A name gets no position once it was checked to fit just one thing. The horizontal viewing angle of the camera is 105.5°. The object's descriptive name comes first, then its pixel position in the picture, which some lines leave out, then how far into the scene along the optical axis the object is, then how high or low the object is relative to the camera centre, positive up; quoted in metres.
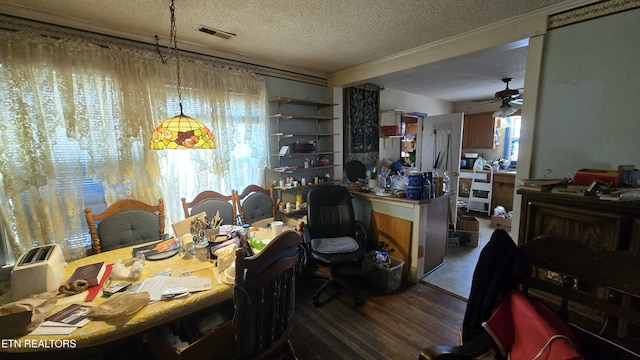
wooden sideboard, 1.36 -0.43
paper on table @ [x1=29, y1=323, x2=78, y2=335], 0.97 -0.72
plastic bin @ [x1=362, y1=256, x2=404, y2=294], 2.40 -1.24
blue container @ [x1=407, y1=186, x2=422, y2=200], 2.51 -0.43
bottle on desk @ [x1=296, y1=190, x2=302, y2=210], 3.05 -0.64
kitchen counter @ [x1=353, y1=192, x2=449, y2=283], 2.54 -0.86
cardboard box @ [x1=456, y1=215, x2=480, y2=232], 3.51 -1.07
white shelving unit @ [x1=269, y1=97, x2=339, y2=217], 3.04 +0.13
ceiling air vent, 2.05 +1.03
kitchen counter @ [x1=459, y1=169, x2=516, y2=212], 4.64 -0.70
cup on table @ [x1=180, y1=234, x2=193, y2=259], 1.62 -0.63
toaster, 1.15 -0.59
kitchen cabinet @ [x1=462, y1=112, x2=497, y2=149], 5.22 +0.41
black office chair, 2.38 -0.85
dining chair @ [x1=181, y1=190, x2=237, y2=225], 2.27 -0.53
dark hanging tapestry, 3.64 +0.42
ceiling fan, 3.49 +0.75
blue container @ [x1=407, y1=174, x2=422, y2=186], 2.51 -0.30
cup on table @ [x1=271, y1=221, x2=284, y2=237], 1.94 -0.62
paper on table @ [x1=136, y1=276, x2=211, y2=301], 1.25 -0.71
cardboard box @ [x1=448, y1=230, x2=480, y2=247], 3.48 -1.25
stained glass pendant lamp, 1.44 +0.09
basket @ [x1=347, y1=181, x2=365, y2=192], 3.12 -0.46
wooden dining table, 0.94 -0.73
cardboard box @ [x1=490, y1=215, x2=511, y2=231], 3.93 -1.18
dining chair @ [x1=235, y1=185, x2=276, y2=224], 2.62 -0.59
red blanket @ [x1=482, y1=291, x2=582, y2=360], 0.81 -0.67
